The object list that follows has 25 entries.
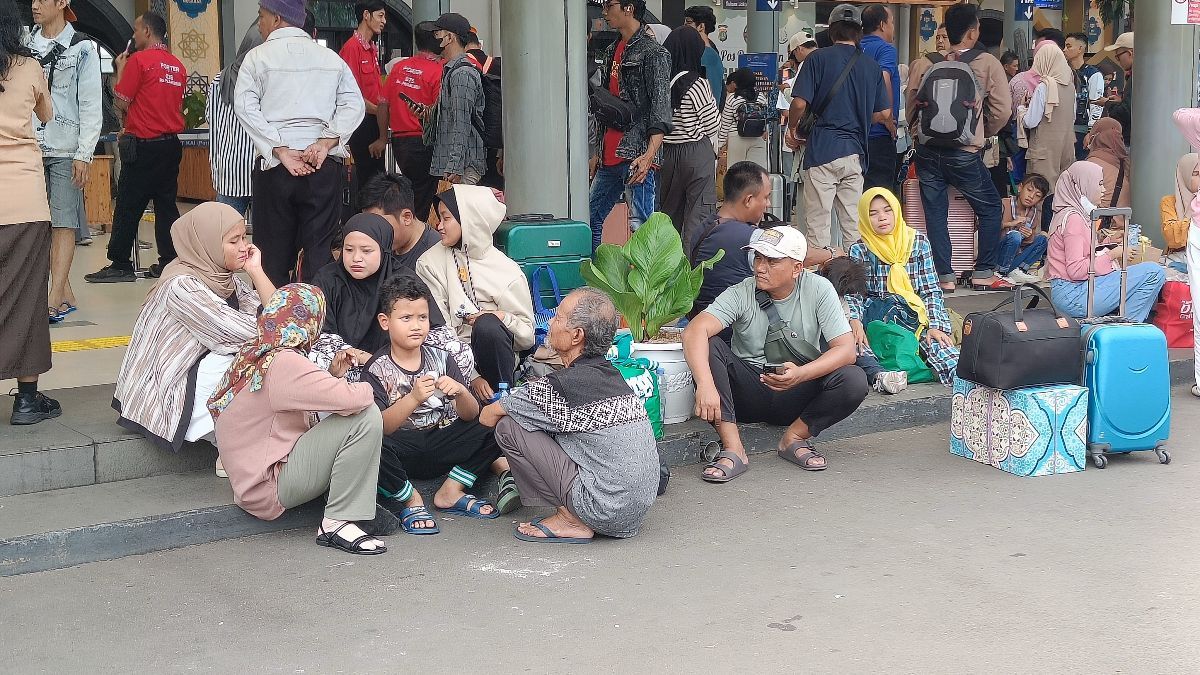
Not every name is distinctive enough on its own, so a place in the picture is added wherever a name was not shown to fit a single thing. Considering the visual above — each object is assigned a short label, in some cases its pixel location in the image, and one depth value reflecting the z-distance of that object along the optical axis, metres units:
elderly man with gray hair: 4.79
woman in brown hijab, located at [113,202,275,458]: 5.16
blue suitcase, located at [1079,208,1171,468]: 5.84
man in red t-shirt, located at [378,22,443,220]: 9.21
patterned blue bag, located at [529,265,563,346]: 6.34
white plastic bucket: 6.16
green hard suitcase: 6.55
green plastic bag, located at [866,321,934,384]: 6.98
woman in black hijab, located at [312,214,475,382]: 5.35
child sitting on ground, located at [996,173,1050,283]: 10.02
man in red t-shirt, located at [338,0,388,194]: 9.38
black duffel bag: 5.68
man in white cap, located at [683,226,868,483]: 5.73
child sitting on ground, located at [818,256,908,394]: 6.75
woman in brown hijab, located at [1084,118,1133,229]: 10.18
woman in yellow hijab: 6.97
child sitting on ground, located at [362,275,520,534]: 5.00
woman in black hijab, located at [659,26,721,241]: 8.77
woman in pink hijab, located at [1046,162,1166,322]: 7.31
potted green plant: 6.25
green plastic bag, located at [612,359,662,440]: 5.82
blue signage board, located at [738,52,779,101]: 13.70
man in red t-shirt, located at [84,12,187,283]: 9.30
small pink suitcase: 9.91
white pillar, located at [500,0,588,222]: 7.07
